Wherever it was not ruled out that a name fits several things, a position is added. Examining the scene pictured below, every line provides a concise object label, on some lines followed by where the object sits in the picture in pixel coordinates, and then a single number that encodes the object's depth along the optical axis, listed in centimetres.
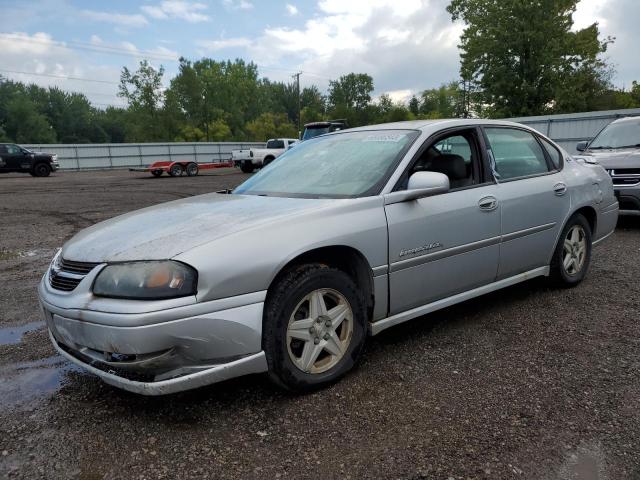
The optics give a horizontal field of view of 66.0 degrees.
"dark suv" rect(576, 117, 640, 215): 699
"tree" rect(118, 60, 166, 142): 5778
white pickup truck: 2617
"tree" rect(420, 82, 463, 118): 8980
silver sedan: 224
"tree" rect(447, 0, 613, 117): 3231
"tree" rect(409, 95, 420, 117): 9764
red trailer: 2291
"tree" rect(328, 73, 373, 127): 9581
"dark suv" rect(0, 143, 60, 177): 2439
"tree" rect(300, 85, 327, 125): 8975
